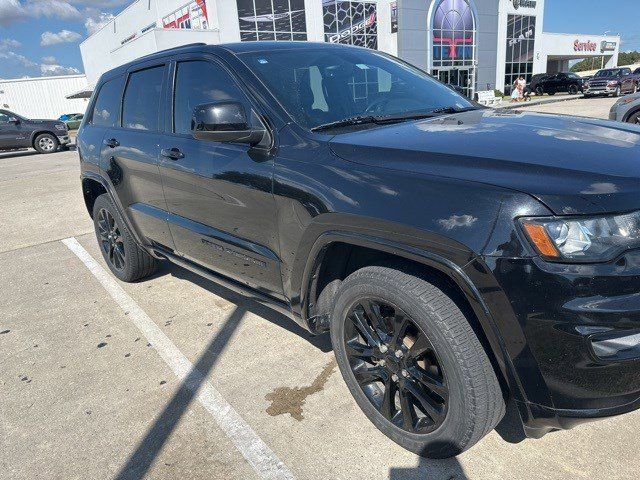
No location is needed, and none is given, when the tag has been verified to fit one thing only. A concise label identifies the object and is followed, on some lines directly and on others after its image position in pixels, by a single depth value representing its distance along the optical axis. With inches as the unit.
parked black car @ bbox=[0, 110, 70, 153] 700.0
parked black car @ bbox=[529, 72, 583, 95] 1327.5
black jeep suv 62.2
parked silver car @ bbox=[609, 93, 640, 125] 322.0
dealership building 1091.9
